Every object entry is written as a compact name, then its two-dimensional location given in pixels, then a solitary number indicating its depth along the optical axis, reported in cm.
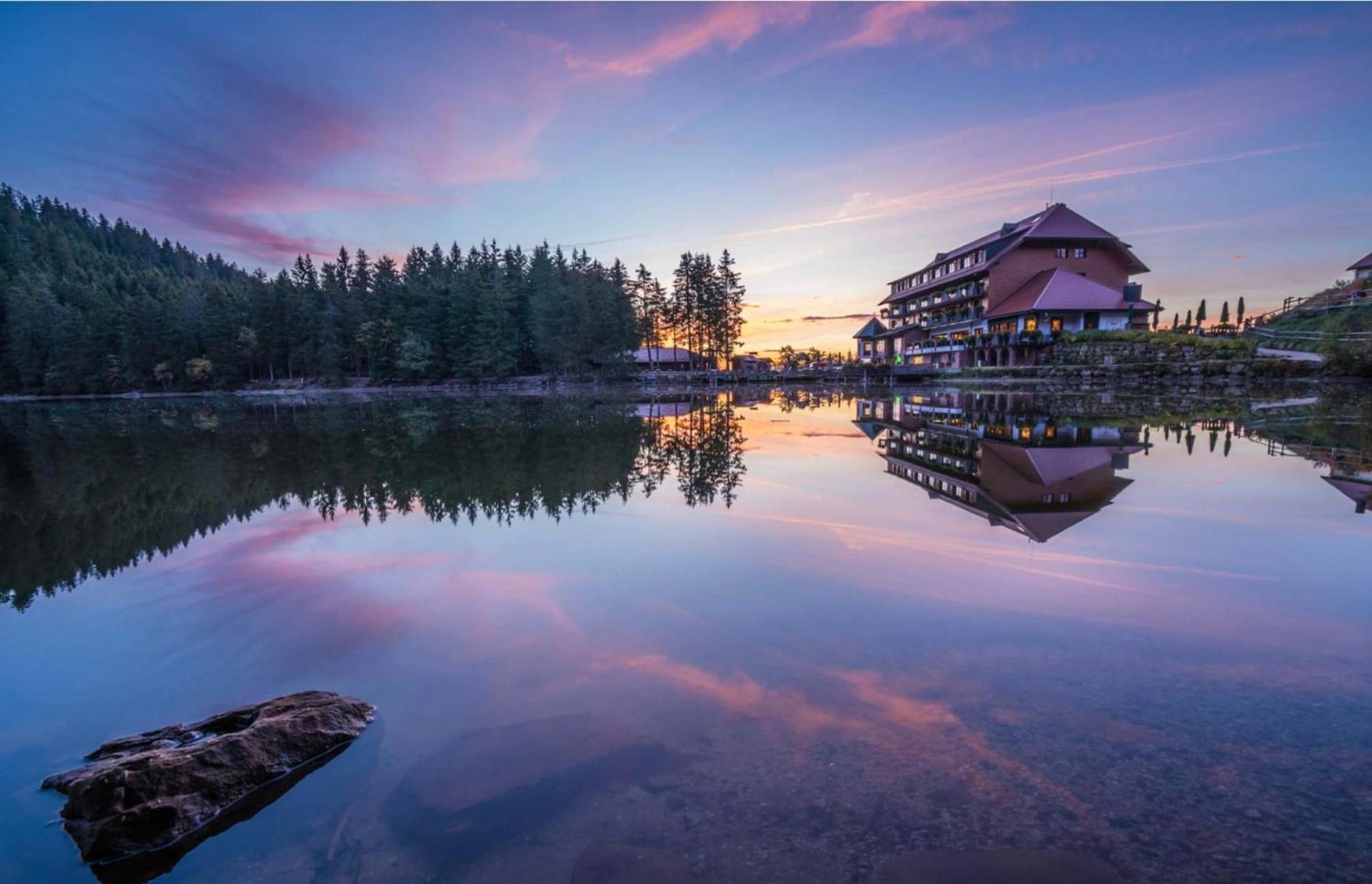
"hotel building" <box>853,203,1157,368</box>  5925
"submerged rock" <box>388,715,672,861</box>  390
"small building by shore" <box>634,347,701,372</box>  9525
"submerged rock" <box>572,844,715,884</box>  343
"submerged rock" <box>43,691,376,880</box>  393
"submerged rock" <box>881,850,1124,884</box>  332
